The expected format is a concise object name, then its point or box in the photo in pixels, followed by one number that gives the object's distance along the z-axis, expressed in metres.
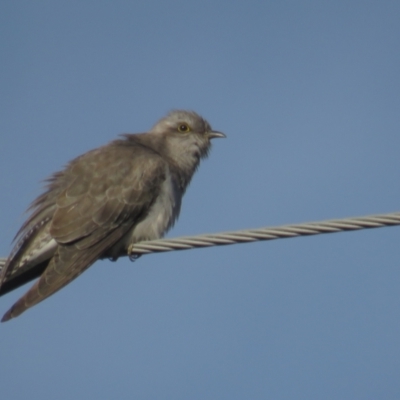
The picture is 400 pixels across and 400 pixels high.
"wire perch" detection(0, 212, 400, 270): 12.00
